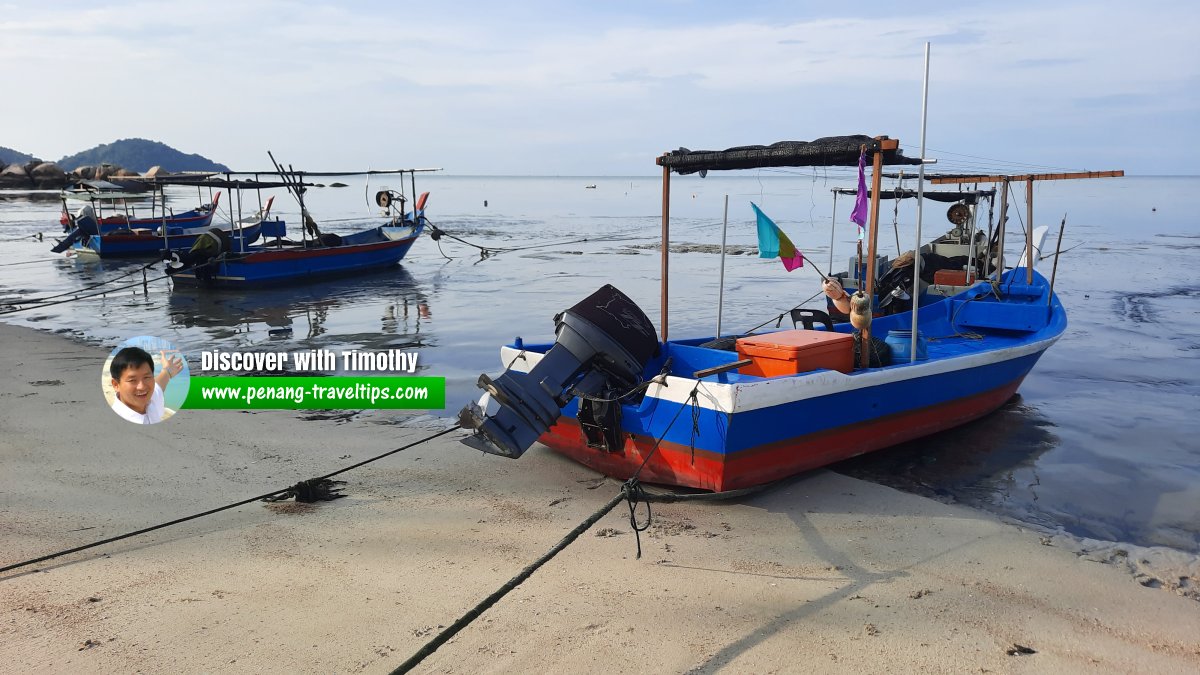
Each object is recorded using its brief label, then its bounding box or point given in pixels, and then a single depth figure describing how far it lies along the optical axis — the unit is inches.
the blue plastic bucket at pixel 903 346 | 332.5
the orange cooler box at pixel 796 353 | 265.3
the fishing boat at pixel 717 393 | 245.9
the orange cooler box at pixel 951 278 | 523.5
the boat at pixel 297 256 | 840.3
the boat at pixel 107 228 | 1116.5
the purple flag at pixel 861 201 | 280.1
